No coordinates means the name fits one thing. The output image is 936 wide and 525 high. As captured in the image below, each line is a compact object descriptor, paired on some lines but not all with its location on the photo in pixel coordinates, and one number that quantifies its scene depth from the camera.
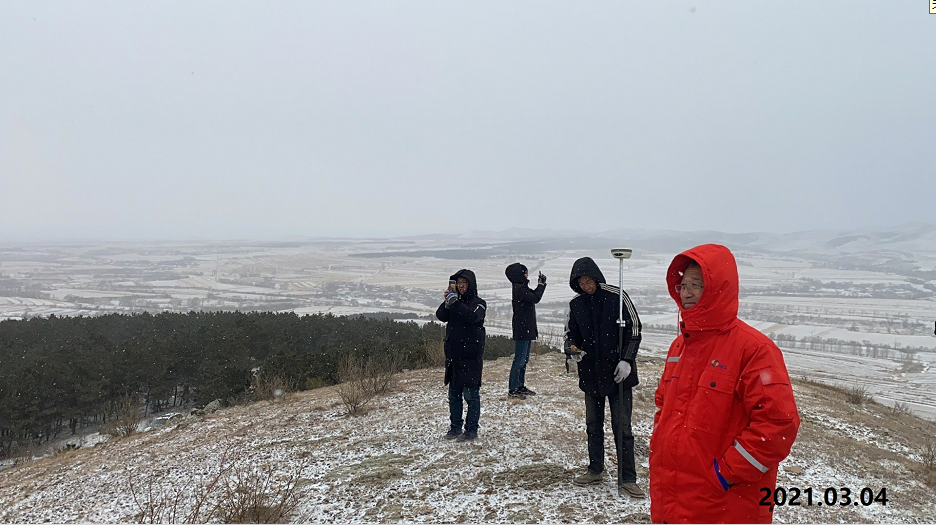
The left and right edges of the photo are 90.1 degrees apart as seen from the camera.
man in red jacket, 1.97
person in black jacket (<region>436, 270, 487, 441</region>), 5.23
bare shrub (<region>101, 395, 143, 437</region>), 7.55
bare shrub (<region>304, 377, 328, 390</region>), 10.23
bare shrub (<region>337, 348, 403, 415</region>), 7.32
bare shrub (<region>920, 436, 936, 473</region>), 5.40
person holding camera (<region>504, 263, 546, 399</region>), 7.05
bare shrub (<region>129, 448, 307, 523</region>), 3.82
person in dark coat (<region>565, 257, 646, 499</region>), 3.98
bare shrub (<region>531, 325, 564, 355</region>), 13.75
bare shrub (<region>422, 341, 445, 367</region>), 11.56
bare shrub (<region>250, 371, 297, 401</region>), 9.25
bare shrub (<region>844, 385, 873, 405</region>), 9.75
